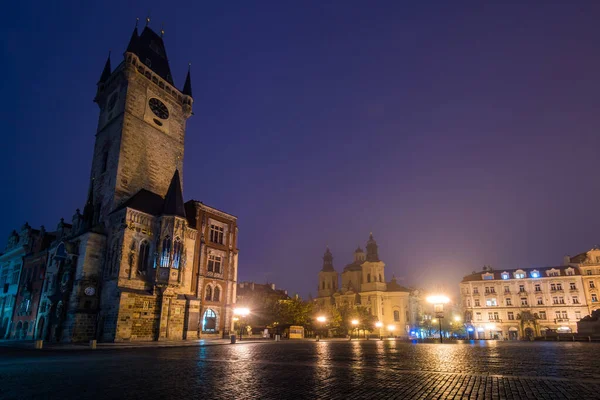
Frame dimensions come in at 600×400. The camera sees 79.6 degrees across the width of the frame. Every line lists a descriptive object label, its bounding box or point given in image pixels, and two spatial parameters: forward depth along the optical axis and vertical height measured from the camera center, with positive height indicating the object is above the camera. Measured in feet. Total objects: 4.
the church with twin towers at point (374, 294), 288.92 +11.87
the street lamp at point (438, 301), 96.10 +2.11
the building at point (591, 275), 212.84 +19.49
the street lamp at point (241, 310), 118.73 -0.27
